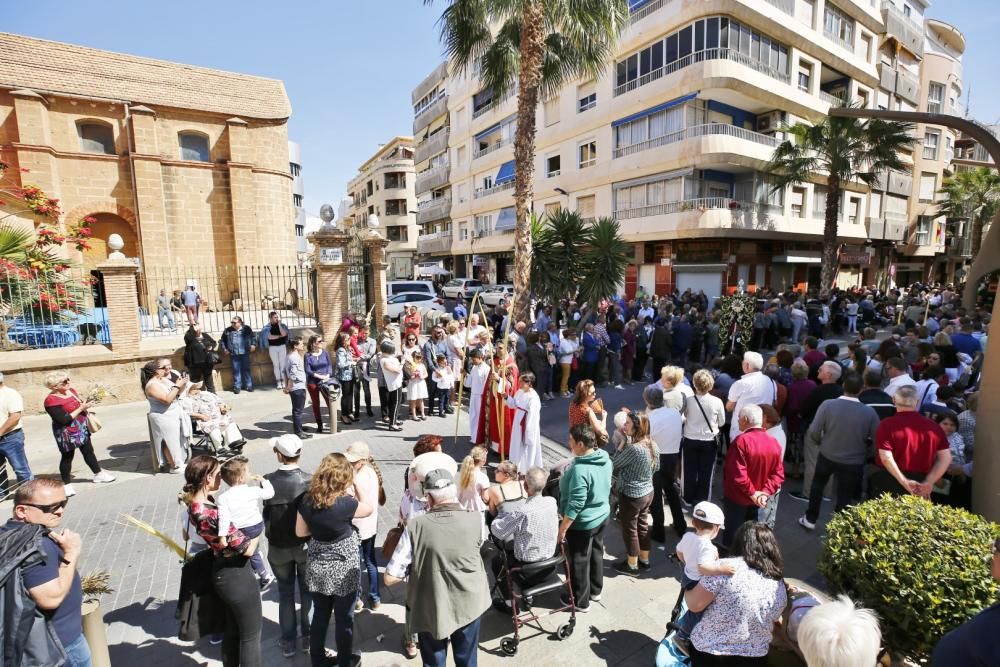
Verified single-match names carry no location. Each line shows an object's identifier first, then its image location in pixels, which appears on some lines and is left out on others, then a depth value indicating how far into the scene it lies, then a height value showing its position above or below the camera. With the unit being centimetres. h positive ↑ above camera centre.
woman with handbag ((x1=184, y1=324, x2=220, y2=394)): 978 -156
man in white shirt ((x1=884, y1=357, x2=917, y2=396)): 596 -131
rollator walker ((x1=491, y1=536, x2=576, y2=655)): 367 -239
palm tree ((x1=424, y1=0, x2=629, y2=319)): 1158 +586
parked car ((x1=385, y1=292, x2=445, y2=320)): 1759 -108
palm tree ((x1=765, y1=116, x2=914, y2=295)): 1981 +468
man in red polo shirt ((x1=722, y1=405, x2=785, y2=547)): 427 -171
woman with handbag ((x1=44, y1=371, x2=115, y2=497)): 589 -170
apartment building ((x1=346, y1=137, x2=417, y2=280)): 5284 +787
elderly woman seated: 660 -189
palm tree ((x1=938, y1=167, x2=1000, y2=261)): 3212 +453
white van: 1903 -51
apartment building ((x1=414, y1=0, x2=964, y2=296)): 2078 +649
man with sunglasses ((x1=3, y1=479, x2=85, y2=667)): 254 -151
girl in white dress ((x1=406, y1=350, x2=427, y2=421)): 913 -212
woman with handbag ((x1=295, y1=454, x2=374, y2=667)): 324 -184
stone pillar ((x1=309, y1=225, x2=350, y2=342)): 1241 -4
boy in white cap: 306 -174
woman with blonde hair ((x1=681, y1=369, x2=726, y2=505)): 528 -177
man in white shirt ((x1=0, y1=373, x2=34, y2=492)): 563 -181
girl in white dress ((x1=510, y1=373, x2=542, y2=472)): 615 -196
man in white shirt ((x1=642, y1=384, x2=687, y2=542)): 502 -198
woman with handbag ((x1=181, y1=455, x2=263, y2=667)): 315 -191
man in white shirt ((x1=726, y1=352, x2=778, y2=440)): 581 -143
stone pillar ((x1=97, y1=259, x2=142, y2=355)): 998 -53
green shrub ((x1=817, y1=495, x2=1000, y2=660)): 264 -170
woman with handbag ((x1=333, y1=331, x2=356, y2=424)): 894 -182
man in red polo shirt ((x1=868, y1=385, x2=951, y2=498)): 436 -164
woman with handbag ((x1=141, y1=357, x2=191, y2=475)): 644 -184
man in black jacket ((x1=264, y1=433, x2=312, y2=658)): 351 -182
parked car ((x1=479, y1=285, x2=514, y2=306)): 2400 -112
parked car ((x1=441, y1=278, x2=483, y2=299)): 2669 -87
